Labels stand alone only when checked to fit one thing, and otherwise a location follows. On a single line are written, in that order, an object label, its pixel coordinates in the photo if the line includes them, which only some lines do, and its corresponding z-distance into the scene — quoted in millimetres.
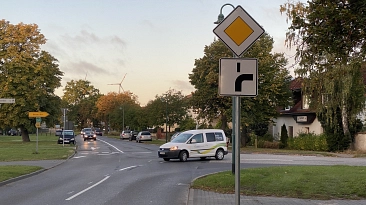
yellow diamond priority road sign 6375
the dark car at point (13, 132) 107425
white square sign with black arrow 6191
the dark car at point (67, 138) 50291
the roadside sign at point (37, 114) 31022
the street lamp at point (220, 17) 21981
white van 26062
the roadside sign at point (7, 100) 18023
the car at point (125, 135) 75894
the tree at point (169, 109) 57312
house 44281
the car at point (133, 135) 69750
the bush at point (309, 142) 39156
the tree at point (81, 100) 132625
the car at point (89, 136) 66938
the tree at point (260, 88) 41531
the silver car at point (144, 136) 62031
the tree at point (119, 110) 92375
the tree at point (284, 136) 44875
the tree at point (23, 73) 53375
